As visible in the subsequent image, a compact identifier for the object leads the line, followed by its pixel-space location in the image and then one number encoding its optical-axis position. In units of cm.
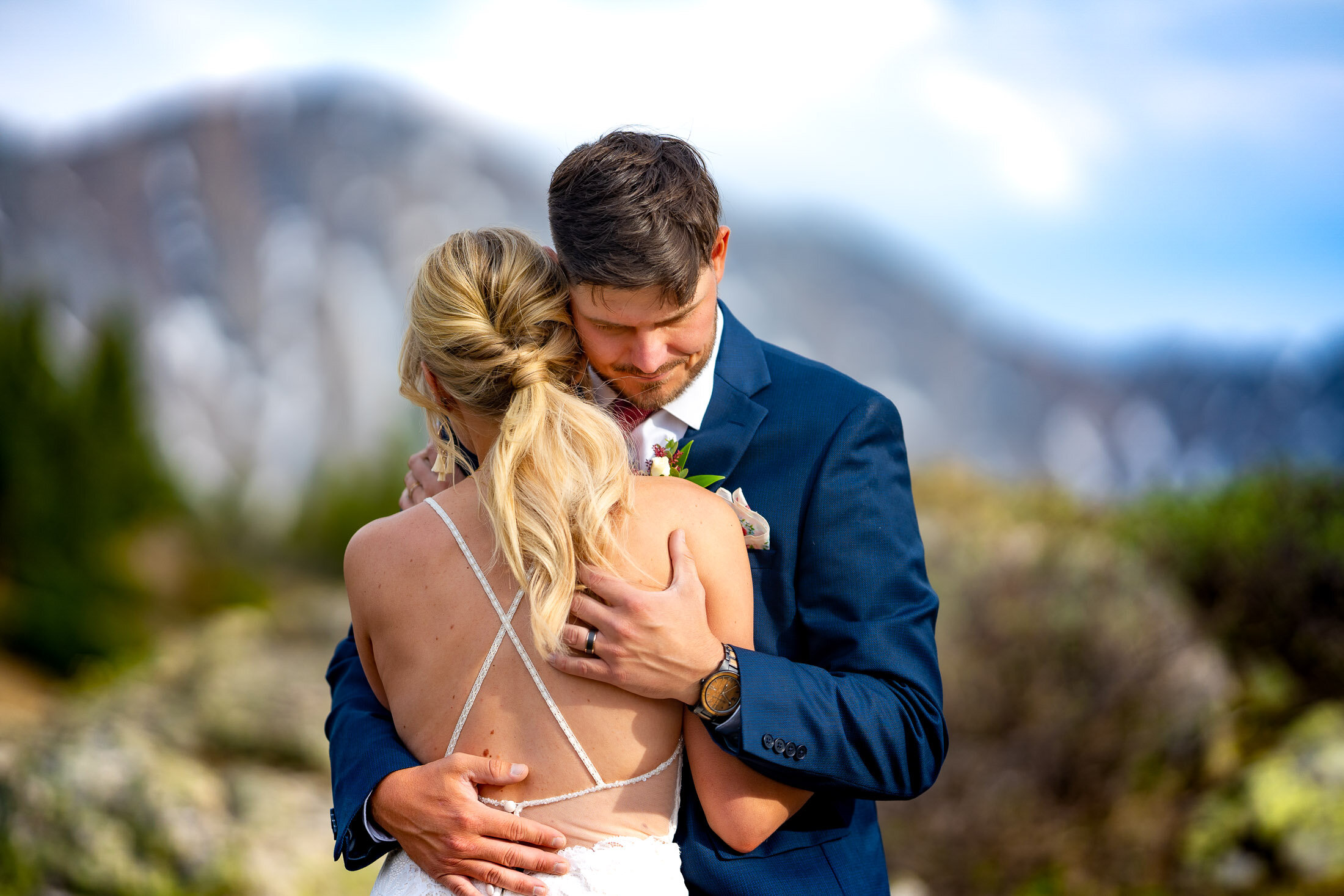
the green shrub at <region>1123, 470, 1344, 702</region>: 700
